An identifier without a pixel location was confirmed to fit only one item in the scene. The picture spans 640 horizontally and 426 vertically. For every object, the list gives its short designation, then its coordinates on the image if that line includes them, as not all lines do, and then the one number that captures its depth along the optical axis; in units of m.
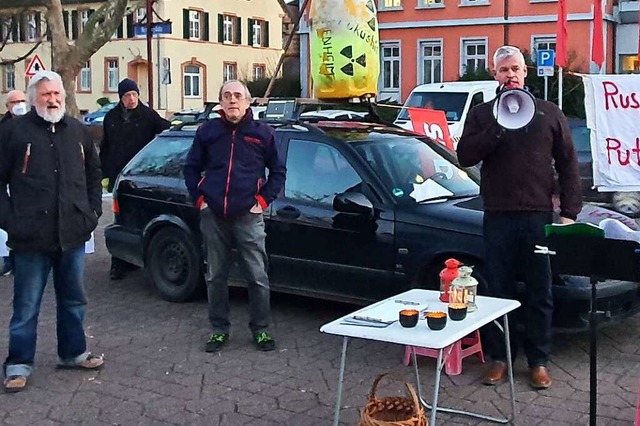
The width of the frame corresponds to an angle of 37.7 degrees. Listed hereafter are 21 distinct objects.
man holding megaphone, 5.53
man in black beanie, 9.35
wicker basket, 4.17
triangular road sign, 19.55
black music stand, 4.32
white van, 19.53
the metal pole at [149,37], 21.30
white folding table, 4.16
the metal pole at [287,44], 10.72
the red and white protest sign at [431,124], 9.65
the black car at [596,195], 13.98
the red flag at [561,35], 18.67
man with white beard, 5.68
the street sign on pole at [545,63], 22.39
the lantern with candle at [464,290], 4.71
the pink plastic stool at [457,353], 5.98
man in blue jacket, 6.46
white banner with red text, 6.58
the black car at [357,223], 6.54
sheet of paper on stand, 4.50
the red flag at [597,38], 18.66
